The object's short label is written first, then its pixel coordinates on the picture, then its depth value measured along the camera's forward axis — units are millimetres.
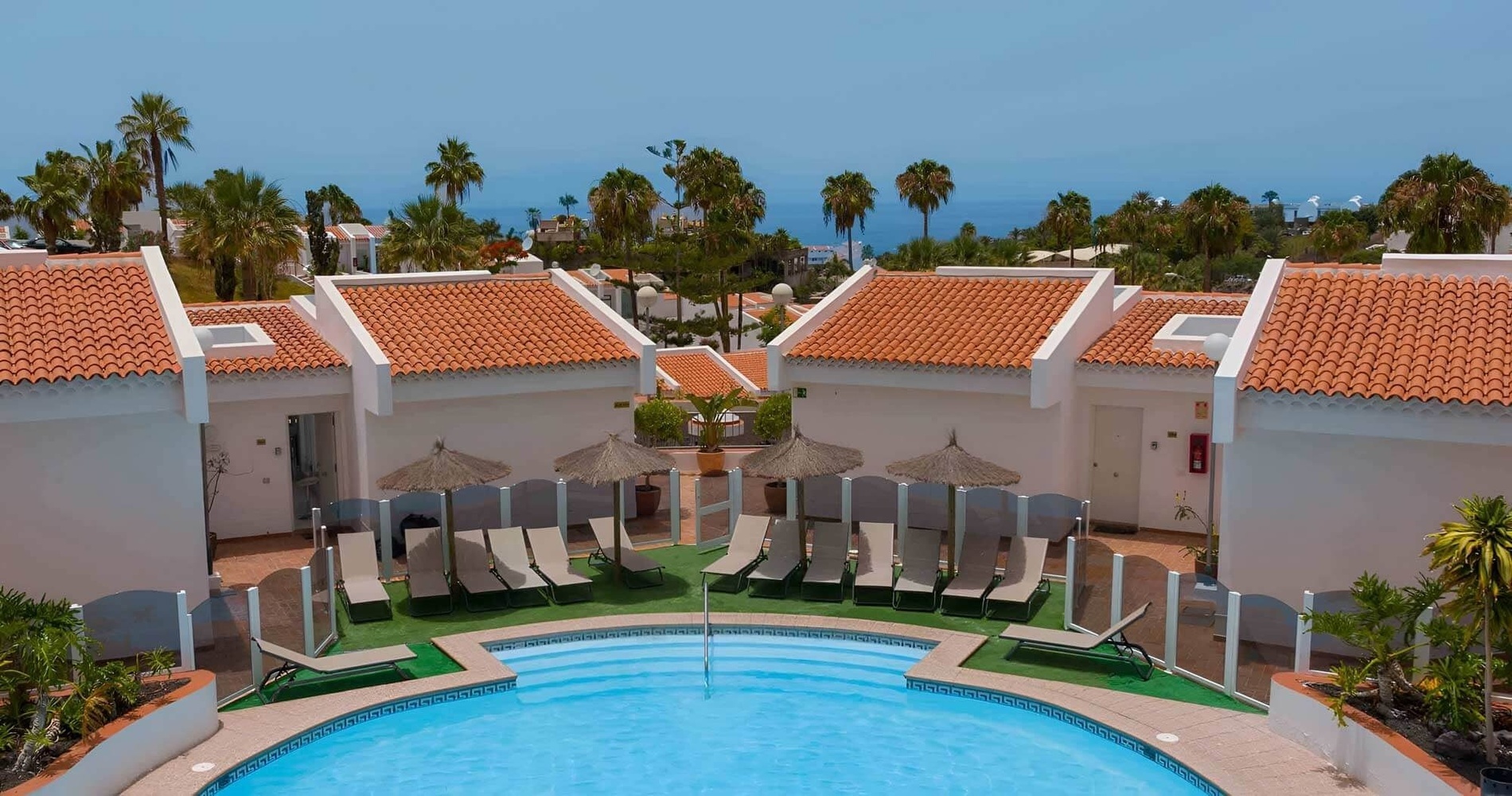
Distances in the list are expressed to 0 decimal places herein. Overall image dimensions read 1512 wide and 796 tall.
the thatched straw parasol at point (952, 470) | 18594
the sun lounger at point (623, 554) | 20266
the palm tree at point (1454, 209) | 45469
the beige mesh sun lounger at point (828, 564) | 19625
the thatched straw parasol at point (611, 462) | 19234
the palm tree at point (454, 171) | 66312
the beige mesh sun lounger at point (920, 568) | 19031
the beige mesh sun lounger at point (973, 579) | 18750
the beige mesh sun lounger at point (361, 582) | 18359
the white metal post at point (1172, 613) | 15664
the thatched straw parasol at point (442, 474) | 18734
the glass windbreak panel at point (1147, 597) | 16109
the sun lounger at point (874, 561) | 19359
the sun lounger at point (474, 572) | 19062
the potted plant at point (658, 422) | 29281
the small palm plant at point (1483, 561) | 11664
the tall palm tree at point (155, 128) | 66625
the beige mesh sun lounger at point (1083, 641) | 16219
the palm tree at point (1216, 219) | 65812
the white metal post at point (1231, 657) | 15078
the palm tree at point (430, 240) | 48562
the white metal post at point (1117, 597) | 16422
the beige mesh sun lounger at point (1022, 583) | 18422
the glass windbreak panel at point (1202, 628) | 15492
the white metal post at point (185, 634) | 14711
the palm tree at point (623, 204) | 62656
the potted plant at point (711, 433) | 28344
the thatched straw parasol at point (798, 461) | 19625
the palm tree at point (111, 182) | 63344
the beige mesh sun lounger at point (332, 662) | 15477
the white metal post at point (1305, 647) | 14227
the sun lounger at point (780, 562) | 19891
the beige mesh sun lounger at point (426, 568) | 18859
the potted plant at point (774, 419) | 29625
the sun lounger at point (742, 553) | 20047
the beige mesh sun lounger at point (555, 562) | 19562
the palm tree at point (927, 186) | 79812
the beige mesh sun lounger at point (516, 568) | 19359
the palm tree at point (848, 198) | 82000
